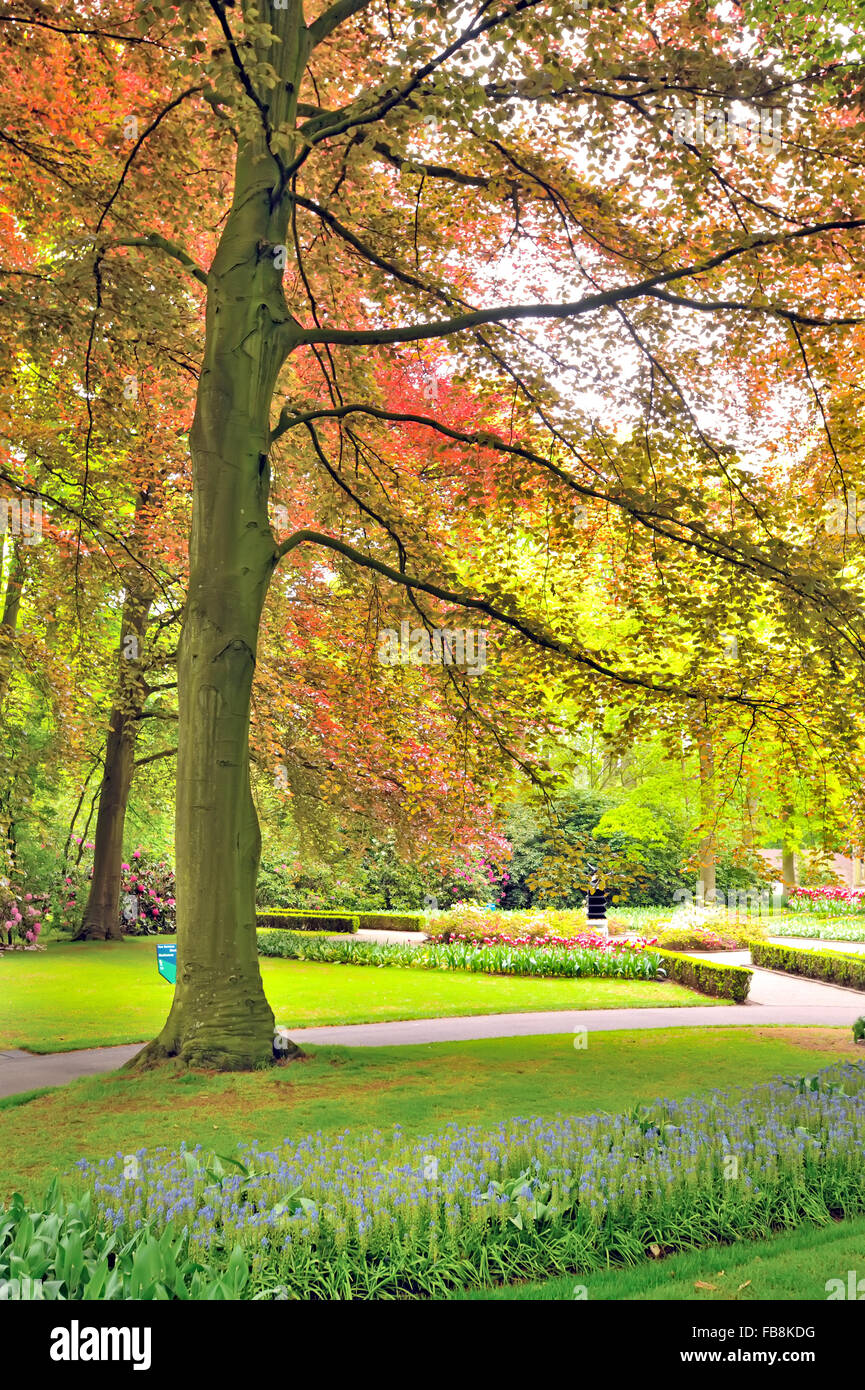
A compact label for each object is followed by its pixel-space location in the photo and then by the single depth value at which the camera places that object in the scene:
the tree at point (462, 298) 7.87
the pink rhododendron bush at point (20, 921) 20.09
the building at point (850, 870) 45.62
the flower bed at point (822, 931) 28.27
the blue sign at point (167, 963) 9.50
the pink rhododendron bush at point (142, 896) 23.61
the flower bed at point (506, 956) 18.25
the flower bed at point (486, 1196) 4.20
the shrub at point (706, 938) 22.25
